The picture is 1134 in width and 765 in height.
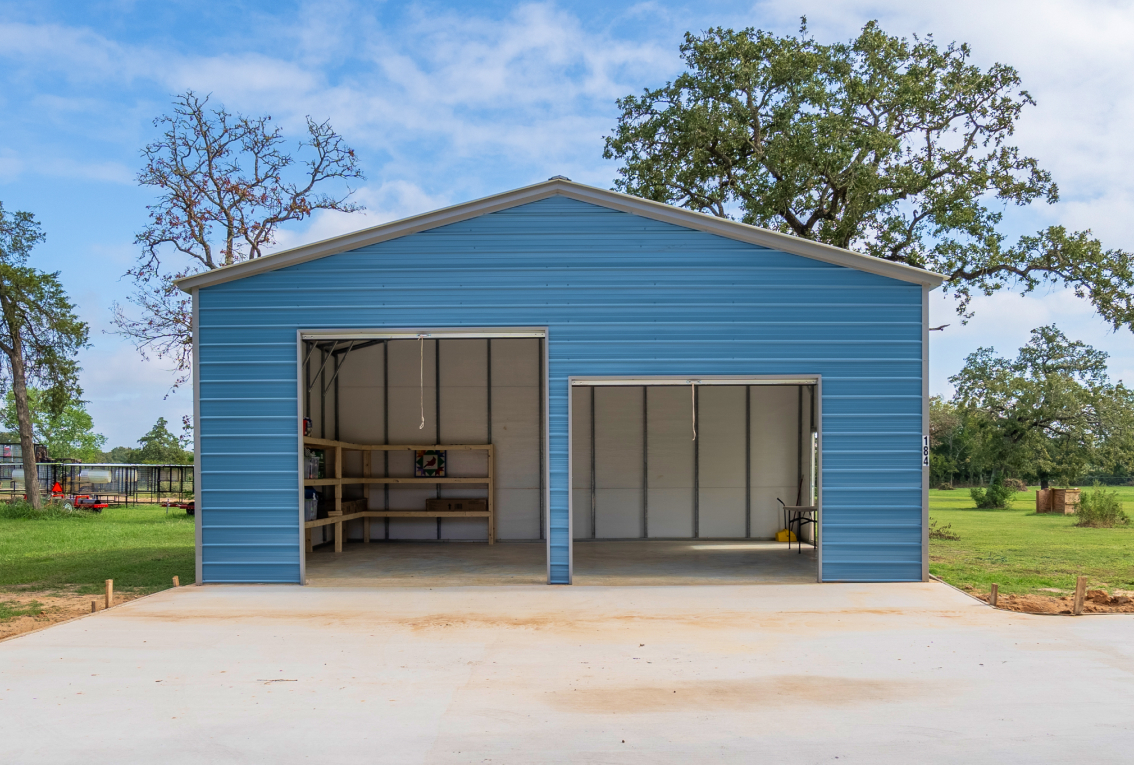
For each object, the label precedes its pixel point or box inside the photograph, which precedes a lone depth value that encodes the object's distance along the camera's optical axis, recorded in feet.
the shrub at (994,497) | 83.10
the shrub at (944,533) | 53.52
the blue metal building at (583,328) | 31.71
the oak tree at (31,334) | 74.64
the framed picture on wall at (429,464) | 45.80
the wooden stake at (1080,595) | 26.68
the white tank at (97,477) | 99.76
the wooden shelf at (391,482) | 41.55
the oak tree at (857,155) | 54.29
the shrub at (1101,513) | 61.22
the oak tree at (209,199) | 69.41
